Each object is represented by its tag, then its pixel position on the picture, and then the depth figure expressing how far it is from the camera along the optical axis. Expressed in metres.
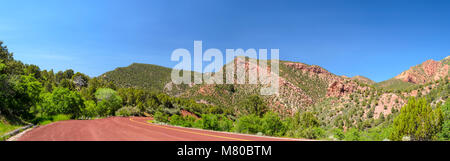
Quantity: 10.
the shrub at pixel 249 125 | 22.51
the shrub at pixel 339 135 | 16.62
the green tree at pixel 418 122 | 20.95
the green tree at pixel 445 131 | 20.07
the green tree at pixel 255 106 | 41.47
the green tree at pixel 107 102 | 60.41
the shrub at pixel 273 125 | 22.80
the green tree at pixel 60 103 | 37.76
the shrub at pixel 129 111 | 63.16
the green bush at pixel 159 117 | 31.88
